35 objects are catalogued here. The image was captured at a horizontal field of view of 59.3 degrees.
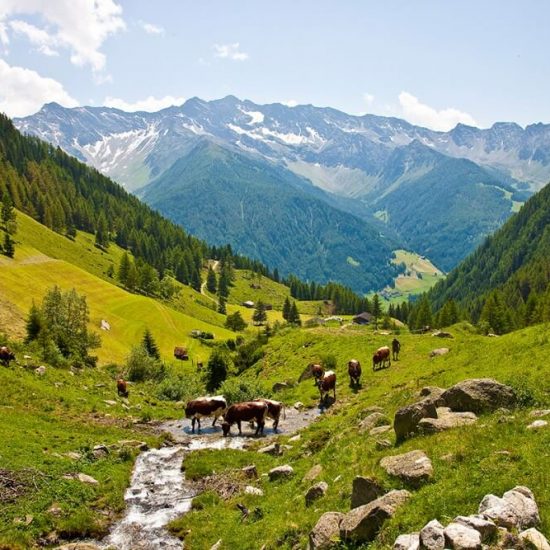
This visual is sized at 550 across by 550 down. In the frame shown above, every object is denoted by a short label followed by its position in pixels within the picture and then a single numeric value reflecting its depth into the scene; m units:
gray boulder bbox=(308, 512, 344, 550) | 14.78
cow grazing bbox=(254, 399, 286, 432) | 38.88
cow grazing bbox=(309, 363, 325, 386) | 51.19
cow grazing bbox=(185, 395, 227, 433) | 41.38
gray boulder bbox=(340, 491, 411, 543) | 14.38
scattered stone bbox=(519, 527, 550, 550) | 11.13
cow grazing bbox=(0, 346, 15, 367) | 45.31
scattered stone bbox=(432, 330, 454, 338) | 64.69
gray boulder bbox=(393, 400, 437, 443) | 21.23
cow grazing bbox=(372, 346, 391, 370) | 52.31
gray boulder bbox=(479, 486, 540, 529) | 12.08
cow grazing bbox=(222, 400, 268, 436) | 37.56
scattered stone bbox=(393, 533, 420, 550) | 12.05
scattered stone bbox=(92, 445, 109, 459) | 30.00
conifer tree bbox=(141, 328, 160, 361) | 103.81
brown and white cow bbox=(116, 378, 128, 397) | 52.52
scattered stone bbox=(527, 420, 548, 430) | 17.88
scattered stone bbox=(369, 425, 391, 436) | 24.40
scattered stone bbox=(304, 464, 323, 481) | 22.09
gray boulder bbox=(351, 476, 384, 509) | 16.30
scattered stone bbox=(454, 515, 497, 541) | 11.67
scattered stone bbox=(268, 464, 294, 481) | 24.67
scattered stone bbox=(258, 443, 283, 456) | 31.03
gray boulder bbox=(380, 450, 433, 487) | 16.19
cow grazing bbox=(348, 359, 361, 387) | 48.25
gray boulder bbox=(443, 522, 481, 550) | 10.95
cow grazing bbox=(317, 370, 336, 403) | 46.31
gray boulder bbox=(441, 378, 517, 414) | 22.25
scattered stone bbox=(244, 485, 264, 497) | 23.56
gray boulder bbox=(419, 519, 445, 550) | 11.25
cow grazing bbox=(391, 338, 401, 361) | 55.66
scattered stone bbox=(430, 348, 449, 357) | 49.72
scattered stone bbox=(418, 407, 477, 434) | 20.43
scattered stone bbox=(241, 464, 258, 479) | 26.72
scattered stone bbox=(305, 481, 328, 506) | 19.25
